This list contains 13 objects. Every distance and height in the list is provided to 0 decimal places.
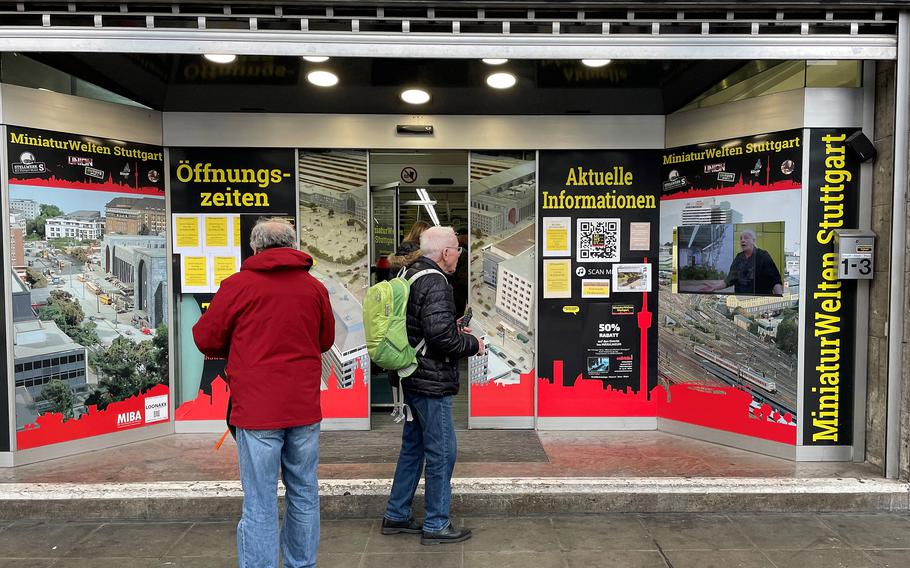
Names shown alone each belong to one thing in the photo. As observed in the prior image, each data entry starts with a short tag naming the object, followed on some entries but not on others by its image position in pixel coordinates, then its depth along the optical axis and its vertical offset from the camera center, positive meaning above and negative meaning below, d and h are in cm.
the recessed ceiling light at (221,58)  449 +148
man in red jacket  290 -55
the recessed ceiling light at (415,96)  523 +139
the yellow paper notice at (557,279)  573 -19
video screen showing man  495 -1
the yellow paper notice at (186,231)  568 +26
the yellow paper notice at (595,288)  574 -28
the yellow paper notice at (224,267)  571 -7
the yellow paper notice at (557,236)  572 +20
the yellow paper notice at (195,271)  569 -11
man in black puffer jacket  361 -71
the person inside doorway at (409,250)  462 +7
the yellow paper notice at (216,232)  569 +25
